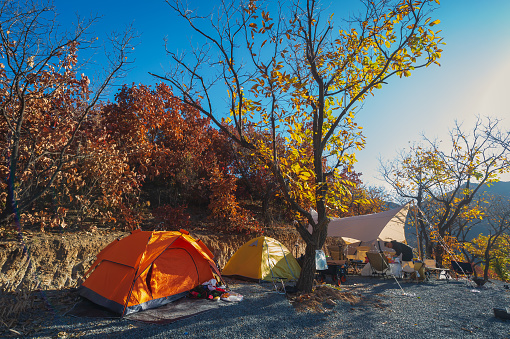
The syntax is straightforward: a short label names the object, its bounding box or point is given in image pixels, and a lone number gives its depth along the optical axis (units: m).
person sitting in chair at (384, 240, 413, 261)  12.44
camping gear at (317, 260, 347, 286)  9.73
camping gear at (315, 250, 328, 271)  7.49
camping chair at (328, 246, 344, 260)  13.62
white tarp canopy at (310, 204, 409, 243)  11.78
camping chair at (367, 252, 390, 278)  11.17
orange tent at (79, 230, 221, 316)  5.47
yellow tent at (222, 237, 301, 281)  8.99
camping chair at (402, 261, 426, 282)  10.95
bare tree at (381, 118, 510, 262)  14.85
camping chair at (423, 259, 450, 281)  11.45
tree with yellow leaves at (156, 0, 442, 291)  5.95
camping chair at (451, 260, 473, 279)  11.48
